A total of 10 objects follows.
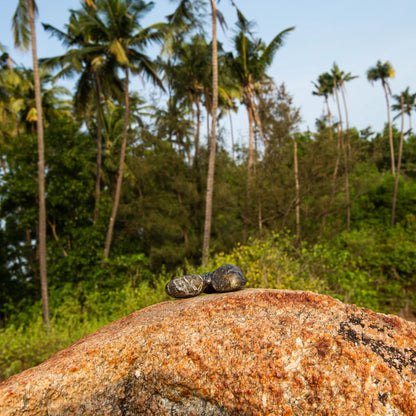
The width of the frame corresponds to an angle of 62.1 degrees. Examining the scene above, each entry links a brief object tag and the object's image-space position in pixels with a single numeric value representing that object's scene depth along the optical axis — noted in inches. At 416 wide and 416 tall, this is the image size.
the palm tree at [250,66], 597.9
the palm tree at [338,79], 1074.7
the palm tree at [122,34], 565.3
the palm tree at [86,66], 573.6
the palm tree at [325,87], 1131.9
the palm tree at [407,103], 1135.5
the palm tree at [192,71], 682.2
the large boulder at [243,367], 95.3
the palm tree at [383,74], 1017.0
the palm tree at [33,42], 460.8
